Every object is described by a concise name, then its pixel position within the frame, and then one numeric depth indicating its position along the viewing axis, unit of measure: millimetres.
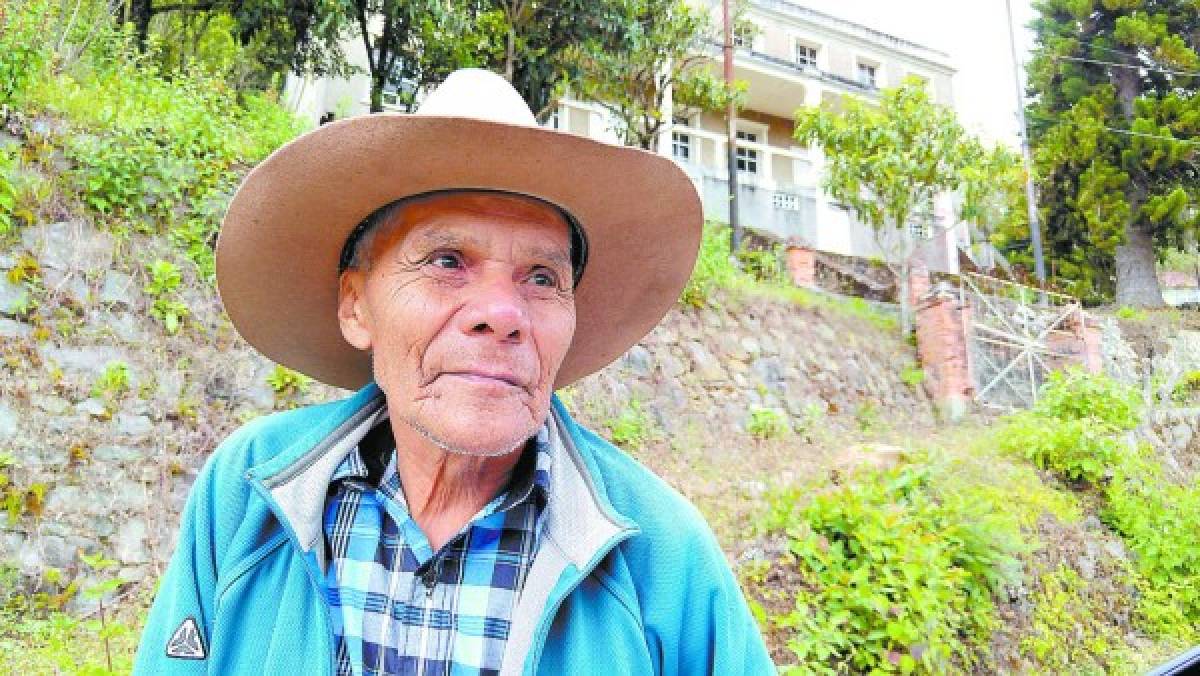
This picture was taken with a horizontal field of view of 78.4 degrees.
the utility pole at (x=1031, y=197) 18370
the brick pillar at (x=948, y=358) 10406
